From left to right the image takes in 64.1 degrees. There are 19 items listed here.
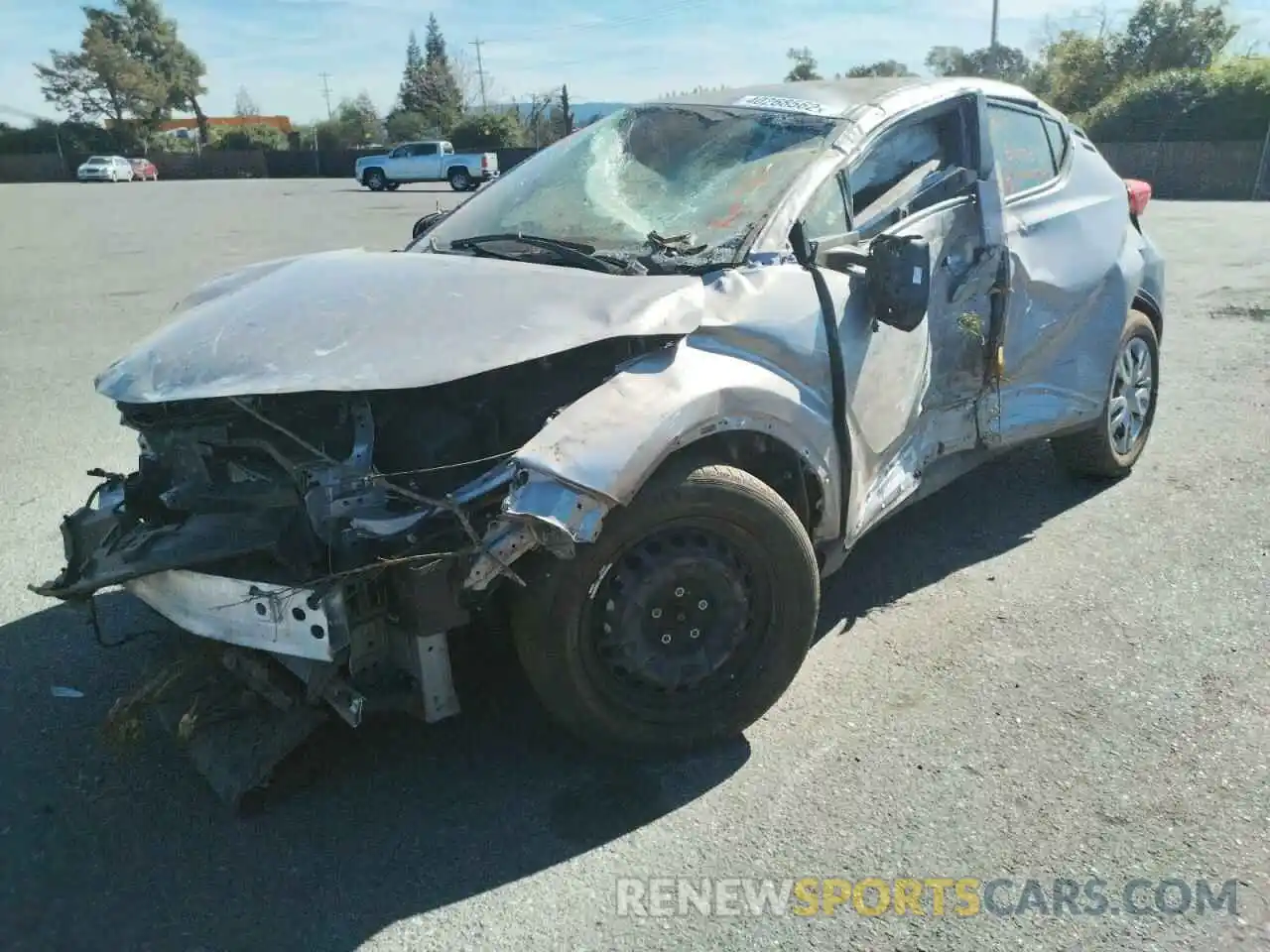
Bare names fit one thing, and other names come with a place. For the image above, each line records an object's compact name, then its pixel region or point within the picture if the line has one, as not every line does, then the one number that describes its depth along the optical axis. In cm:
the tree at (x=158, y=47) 7831
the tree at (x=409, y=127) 6731
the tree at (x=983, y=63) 5156
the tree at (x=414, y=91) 7806
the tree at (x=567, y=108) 2901
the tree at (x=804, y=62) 5532
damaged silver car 266
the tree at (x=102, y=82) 7269
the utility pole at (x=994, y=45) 4547
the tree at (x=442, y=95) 7167
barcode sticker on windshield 379
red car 5450
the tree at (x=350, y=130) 7075
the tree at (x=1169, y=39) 4569
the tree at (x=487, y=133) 5075
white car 5094
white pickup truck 3900
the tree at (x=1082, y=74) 4675
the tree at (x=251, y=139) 6560
